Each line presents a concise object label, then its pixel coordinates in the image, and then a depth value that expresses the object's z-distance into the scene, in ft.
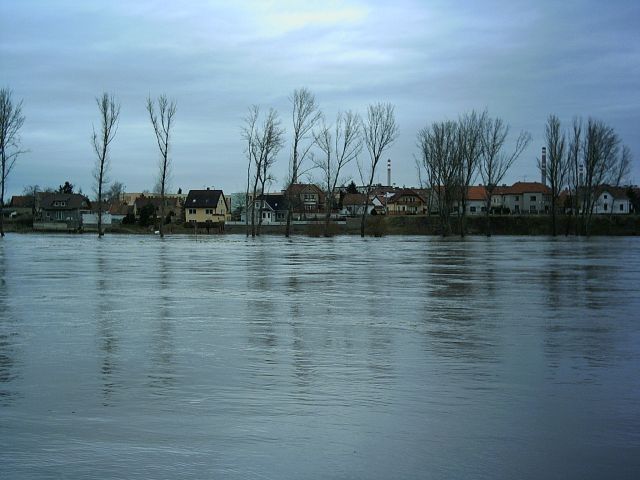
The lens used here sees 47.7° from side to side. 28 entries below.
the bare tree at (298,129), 230.68
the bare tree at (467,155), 262.67
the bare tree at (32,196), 433.48
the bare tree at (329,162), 240.73
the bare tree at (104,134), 223.10
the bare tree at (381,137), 246.68
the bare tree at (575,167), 272.92
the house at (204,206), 411.13
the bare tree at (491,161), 260.62
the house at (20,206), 429.79
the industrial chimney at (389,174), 581.45
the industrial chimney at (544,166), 275.84
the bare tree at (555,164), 267.39
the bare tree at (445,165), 260.01
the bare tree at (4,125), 212.02
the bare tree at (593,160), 272.51
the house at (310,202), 363.31
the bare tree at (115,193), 564.30
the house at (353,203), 444.31
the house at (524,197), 430.61
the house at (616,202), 418.10
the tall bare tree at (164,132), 218.38
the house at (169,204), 438.40
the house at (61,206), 384.47
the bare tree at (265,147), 223.92
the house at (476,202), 446.85
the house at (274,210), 438.81
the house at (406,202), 481.22
